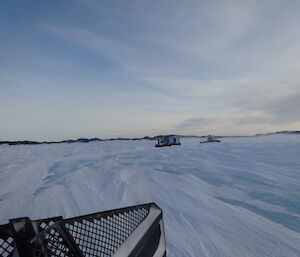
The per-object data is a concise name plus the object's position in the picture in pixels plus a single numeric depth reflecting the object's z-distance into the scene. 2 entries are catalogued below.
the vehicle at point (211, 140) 48.62
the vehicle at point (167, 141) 36.11
